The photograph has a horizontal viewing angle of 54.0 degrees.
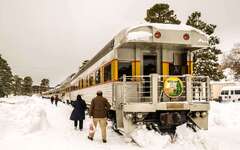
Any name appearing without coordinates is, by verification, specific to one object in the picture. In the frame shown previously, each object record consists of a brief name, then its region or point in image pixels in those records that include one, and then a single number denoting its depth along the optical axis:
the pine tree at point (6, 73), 54.44
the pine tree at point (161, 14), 26.67
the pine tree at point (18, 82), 103.07
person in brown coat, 7.74
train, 7.74
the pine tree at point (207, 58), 25.58
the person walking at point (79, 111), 9.73
